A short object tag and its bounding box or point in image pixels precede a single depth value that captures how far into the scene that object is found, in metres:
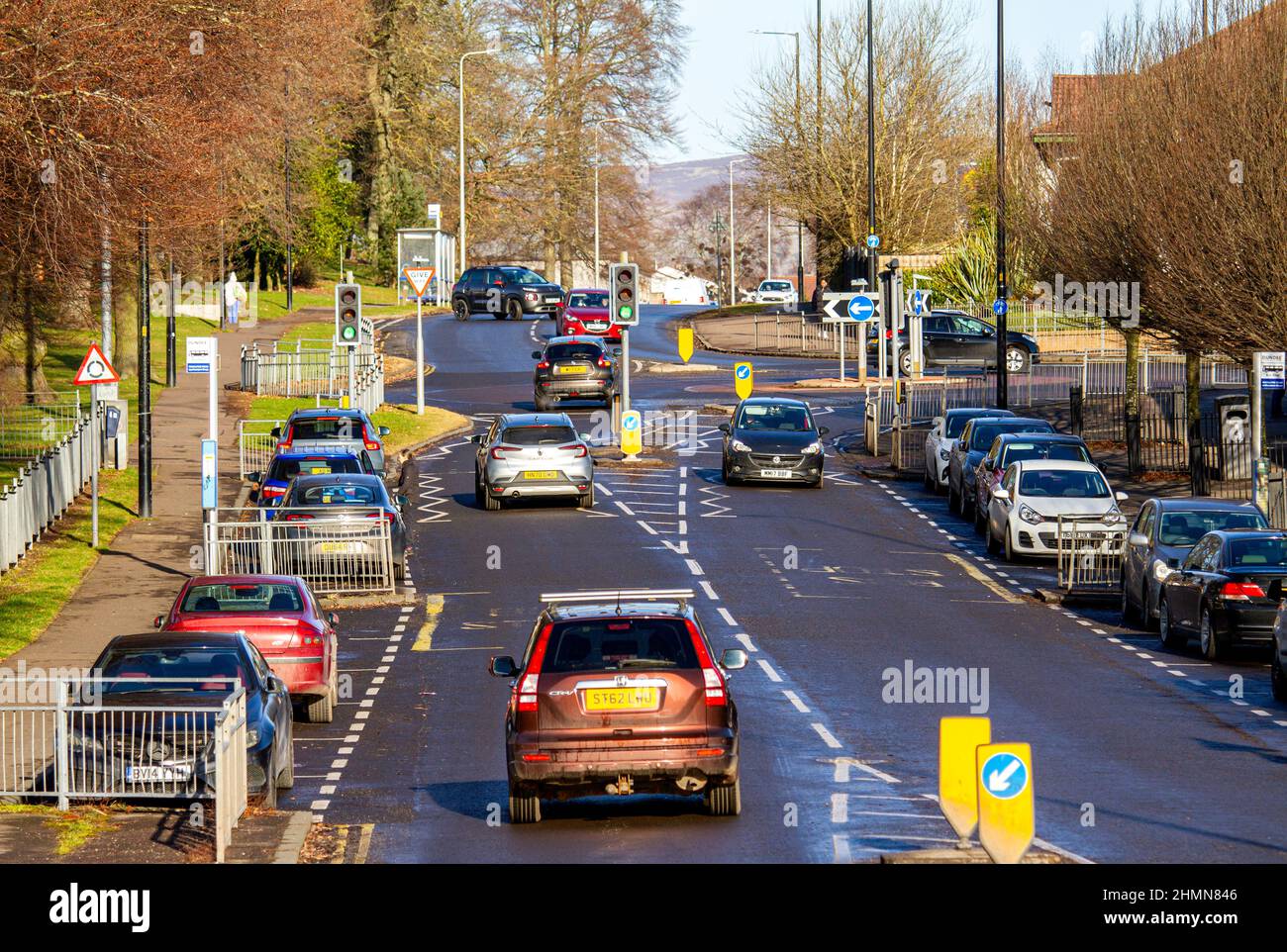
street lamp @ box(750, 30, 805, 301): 73.75
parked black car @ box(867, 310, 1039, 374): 58.84
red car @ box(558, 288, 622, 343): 61.59
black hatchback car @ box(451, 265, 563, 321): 76.00
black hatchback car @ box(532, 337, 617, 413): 49.62
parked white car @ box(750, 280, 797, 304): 98.88
